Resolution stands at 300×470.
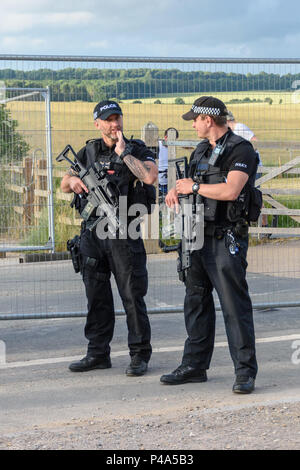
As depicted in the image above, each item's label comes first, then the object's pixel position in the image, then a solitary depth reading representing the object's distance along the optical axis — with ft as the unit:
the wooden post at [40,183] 57.48
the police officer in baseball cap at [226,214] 37.73
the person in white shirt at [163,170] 73.61
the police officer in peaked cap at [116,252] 41.39
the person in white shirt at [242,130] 52.27
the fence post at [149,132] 50.06
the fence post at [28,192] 55.72
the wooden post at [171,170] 70.50
